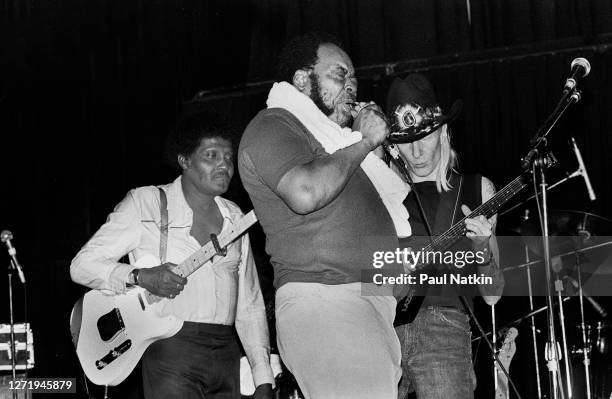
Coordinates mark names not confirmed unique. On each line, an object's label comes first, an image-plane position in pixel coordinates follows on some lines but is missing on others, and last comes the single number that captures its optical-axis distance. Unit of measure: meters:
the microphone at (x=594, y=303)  6.13
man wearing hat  3.83
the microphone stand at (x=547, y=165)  3.56
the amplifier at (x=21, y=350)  5.90
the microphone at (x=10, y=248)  5.53
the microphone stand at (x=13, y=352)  5.63
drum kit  5.55
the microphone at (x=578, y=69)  3.59
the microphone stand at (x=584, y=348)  5.85
